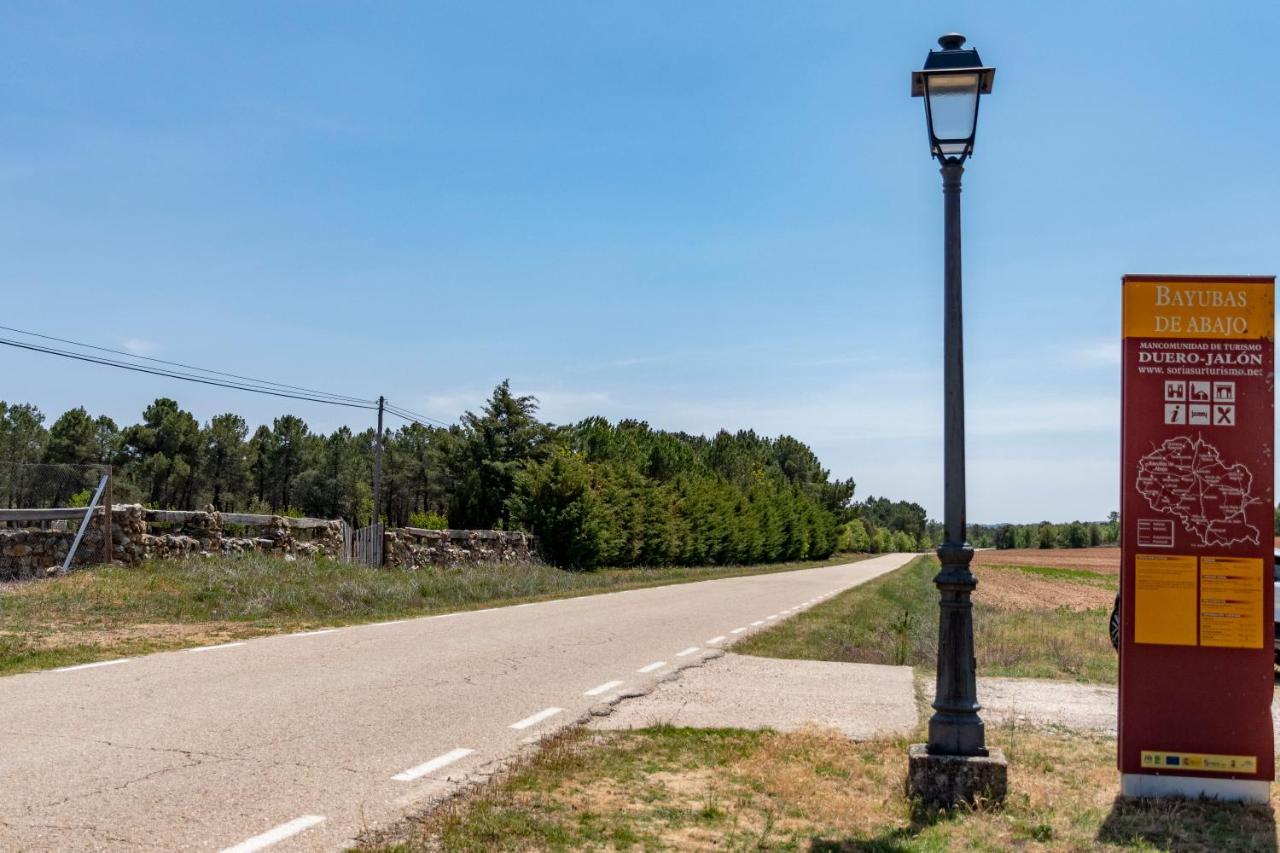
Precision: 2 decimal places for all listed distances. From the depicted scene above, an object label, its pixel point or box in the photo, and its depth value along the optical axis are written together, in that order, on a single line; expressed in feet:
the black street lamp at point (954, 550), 20.61
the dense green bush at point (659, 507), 128.77
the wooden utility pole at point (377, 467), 153.58
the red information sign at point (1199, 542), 21.36
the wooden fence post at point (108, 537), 64.85
